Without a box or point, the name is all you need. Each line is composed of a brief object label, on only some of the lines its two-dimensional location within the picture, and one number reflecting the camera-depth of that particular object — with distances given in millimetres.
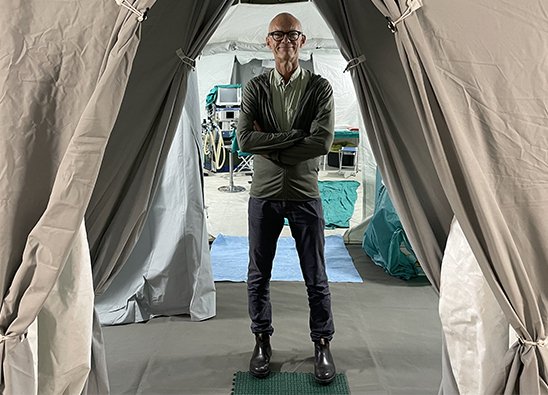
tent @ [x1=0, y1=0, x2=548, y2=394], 1211
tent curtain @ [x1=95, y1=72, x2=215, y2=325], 2820
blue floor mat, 3447
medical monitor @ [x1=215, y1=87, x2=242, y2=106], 5684
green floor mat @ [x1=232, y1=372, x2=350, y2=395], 2127
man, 1992
